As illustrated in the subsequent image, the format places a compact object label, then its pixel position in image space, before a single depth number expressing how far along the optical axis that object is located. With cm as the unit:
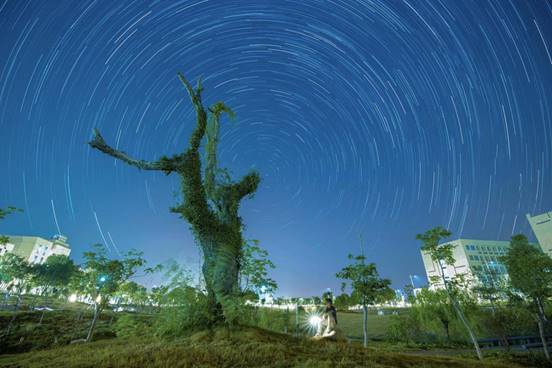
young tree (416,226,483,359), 2341
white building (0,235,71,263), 12219
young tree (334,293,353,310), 7781
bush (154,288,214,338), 979
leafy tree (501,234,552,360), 2159
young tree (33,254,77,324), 6103
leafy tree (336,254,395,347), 2727
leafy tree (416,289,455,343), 3197
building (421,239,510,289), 12156
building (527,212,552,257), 9870
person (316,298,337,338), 1165
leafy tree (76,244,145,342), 2288
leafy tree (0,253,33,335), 4550
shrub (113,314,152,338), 1048
